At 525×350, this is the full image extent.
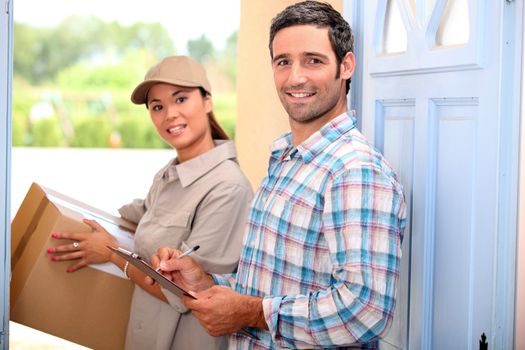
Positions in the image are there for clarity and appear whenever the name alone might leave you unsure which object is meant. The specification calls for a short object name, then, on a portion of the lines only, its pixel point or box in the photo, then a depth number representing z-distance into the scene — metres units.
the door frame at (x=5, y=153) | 2.24
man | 1.63
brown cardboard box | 2.56
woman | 2.43
